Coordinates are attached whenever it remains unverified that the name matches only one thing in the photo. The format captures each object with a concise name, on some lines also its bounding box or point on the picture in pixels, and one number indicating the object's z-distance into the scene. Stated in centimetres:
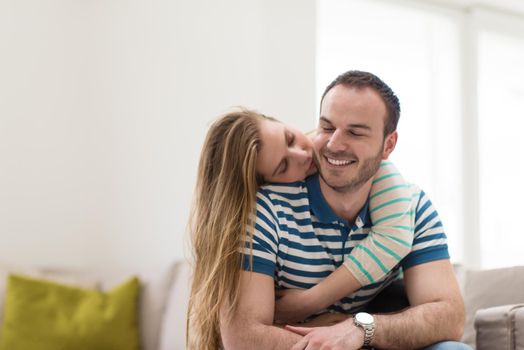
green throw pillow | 304
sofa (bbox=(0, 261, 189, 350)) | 305
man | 188
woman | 194
